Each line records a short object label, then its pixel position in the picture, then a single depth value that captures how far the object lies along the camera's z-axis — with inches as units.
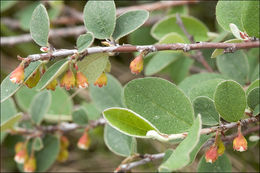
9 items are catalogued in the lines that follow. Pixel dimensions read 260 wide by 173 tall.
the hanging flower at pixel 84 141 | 24.2
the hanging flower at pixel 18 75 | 19.6
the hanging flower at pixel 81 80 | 20.3
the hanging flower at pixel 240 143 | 19.8
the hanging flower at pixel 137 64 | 20.2
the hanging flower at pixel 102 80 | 21.0
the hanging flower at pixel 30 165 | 24.3
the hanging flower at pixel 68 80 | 20.2
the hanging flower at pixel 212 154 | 19.8
